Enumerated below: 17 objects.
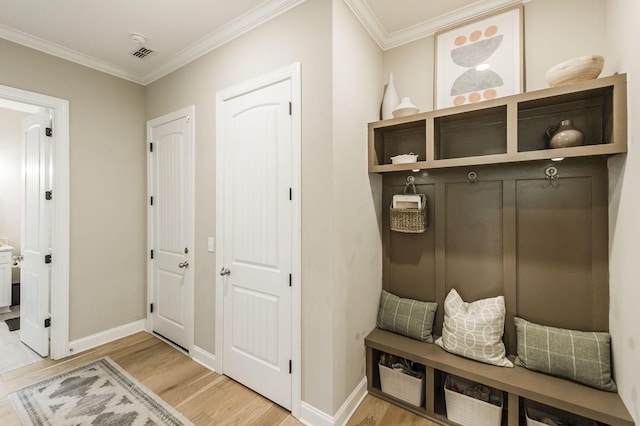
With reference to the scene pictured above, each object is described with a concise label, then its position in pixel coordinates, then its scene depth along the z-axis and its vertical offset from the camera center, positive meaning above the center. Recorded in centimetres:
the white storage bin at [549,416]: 160 -119
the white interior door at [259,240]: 194 -20
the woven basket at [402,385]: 193 -122
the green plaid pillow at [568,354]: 153 -81
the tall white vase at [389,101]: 222 +89
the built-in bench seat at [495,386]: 142 -97
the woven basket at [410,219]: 208 -5
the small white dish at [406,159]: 201 +39
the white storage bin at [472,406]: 170 -119
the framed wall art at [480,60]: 188 +108
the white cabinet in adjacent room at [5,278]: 363 -84
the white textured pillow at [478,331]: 178 -77
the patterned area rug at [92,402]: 186 -135
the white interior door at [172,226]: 263 -13
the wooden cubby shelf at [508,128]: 145 +57
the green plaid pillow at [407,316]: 206 -79
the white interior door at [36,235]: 265 -22
